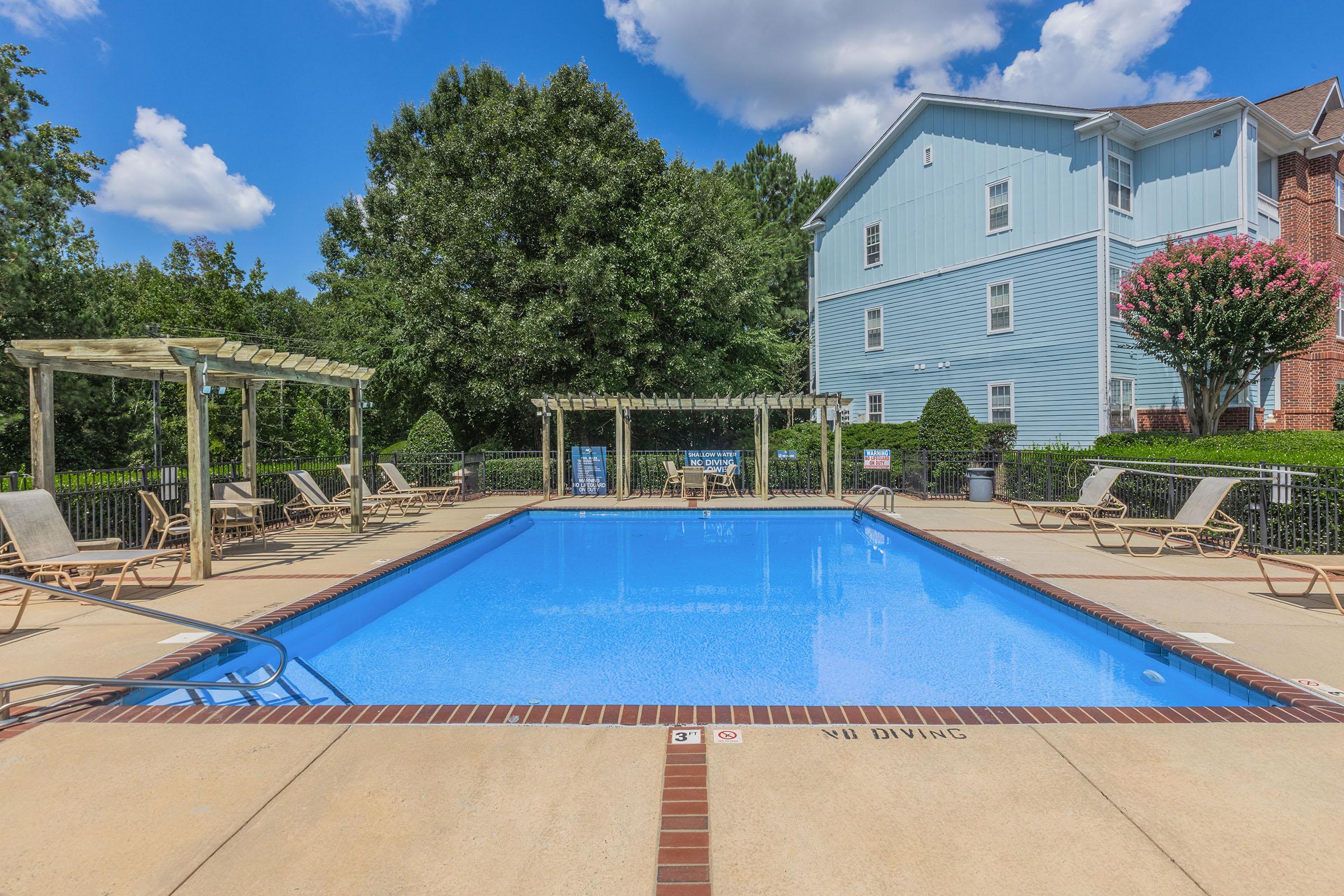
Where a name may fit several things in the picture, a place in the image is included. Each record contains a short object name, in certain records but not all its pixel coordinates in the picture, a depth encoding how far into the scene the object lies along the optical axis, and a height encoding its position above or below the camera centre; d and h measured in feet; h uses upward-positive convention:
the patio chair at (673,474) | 59.52 -2.31
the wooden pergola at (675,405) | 55.88 +3.62
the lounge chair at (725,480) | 59.62 -2.97
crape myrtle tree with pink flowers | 44.34 +9.08
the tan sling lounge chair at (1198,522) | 28.68 -3.57
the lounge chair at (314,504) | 40.22 -3.20
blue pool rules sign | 61.36 -1.96
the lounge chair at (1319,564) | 19.36 -3.65
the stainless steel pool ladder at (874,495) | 47.44 -4.08
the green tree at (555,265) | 67.82 +19.37
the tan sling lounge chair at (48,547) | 21.45 -3.02
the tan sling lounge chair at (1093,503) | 35.99 -3.33
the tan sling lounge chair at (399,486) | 49.72 -2.53
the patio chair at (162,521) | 28.94 -3.02
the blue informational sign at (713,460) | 61.87 -1.08
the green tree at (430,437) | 61.57 +1.32
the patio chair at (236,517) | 33.47 -3.21
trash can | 53.42 -3.10
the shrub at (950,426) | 57.11 +1.62
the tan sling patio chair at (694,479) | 56.29 -2.64
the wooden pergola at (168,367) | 26.04 +3.86
